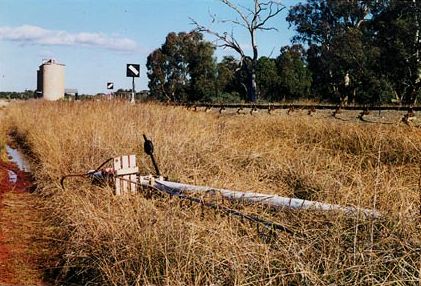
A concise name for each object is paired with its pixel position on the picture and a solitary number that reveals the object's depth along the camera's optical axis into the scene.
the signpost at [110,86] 17.91
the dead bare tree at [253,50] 32.47
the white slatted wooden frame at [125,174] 5.64
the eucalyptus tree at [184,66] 39.38
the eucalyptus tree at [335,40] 31.44
